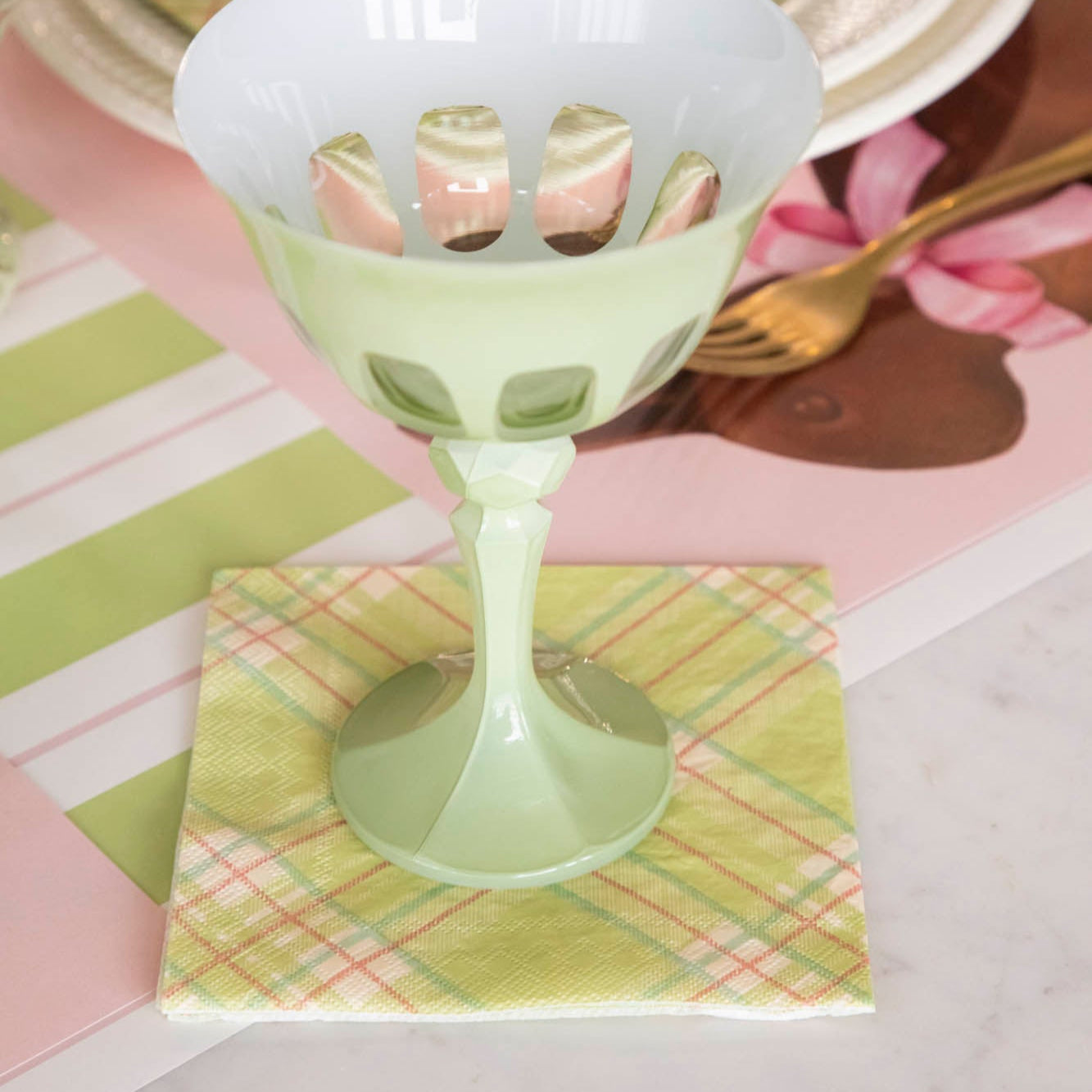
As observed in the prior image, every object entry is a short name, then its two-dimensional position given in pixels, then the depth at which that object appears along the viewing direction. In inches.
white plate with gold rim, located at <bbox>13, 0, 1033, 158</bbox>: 26.9
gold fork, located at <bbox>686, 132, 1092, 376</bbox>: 28.2
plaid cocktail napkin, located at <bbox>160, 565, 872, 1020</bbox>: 18.3
